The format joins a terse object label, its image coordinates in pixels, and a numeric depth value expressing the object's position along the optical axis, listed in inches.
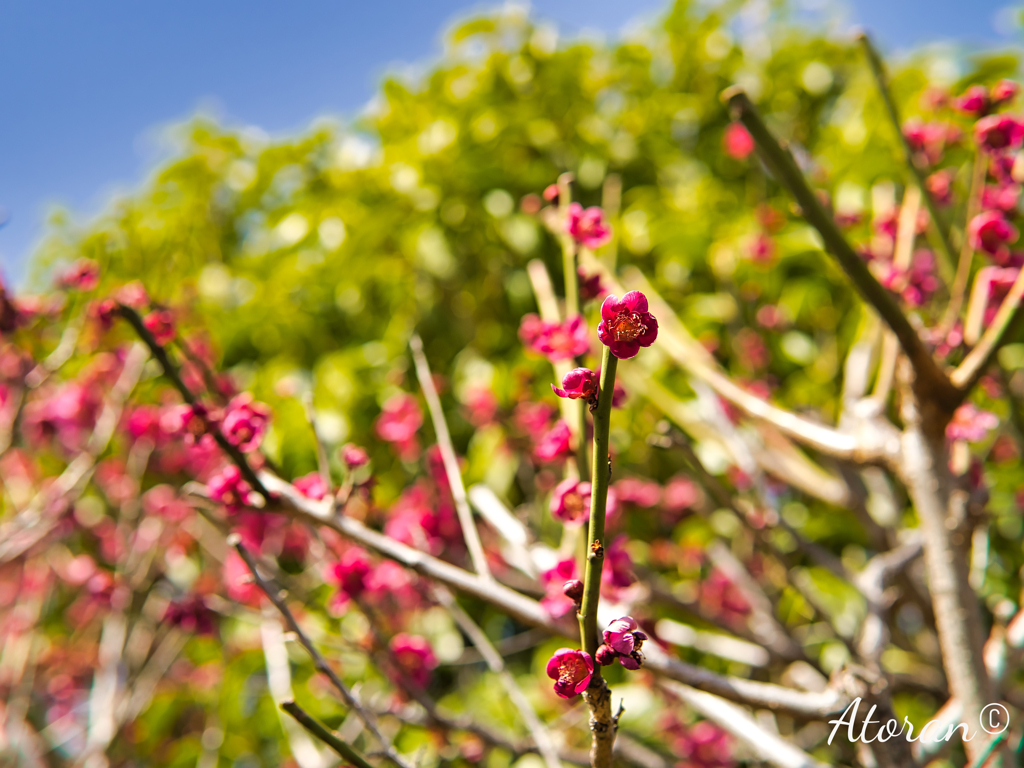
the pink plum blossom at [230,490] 38.9
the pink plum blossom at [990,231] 47.9
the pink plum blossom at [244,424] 38.3
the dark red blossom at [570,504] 34.8
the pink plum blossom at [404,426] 84.4
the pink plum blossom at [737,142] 95.3
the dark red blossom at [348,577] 50.1
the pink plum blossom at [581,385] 21.5
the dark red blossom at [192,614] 63.4
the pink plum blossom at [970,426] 52.4
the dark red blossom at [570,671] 22.6
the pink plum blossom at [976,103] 49.2
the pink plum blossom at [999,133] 47.1
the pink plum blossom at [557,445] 39.3
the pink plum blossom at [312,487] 45.1
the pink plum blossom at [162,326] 41.5
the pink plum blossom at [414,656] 56.6
